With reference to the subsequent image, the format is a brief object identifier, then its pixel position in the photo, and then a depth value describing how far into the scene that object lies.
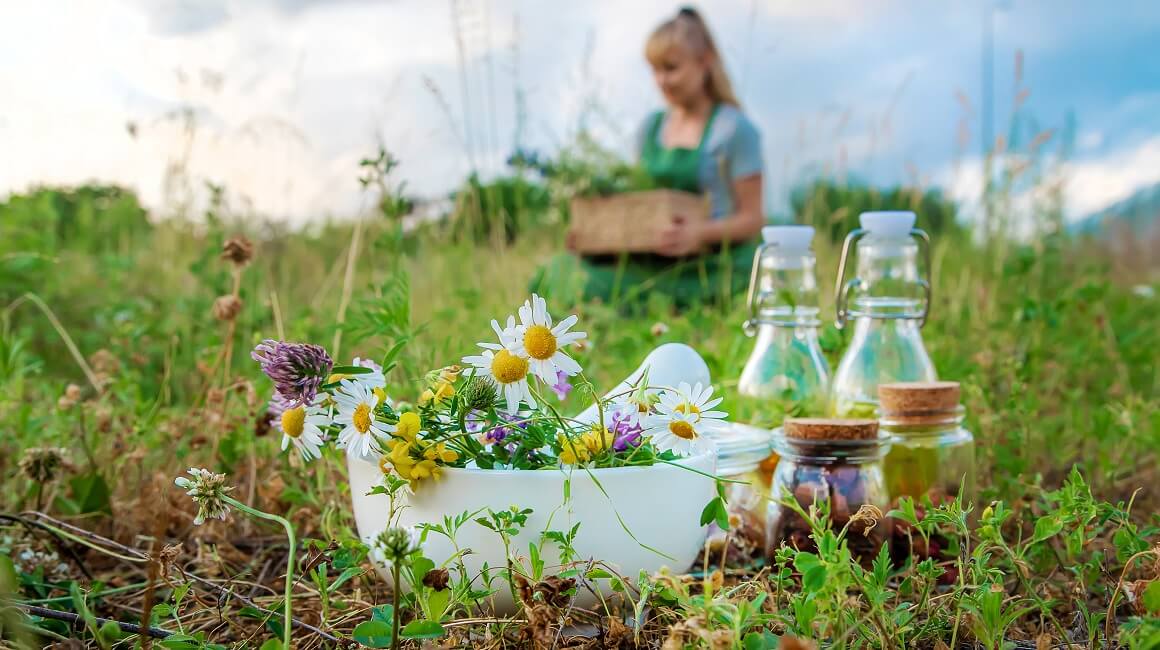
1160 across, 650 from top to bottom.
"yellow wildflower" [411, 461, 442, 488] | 0.89
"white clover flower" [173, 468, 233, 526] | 0.85
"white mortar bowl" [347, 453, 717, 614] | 0.88
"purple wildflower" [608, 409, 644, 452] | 0.94
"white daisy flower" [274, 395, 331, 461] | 0.91
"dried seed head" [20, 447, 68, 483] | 1.21
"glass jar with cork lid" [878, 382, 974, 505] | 1.17
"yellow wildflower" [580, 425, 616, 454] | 0.90
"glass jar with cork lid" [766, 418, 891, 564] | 1.08
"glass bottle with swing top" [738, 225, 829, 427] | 1.29
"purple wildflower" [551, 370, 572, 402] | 1.02
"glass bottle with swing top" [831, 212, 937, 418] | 1.28
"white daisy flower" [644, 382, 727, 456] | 0.93
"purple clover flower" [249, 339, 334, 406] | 0.86
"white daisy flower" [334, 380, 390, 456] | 0.88
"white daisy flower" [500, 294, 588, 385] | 0.88
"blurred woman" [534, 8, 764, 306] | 4.26
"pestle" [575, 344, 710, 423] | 1.11
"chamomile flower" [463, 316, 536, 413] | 0.88
